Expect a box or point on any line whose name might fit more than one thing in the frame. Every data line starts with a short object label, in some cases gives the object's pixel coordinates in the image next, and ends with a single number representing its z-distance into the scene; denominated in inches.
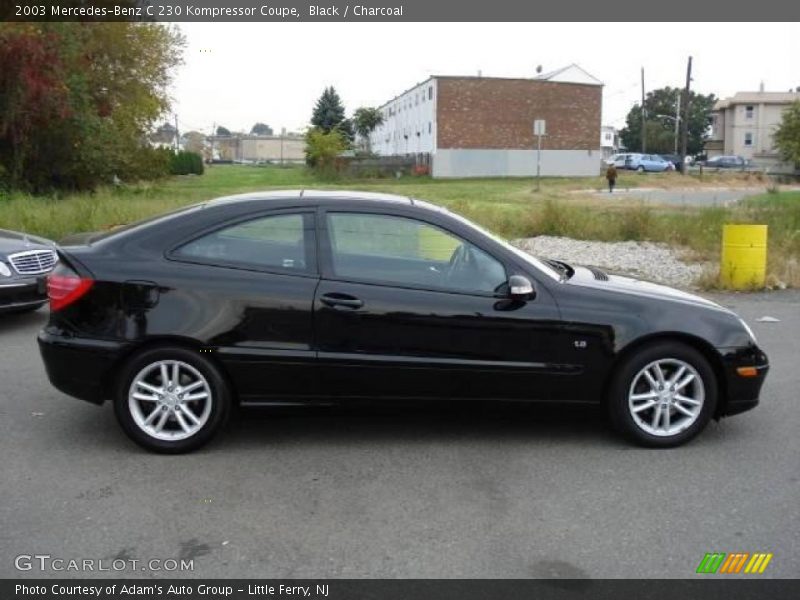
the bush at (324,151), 2487.7
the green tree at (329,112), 3580.2
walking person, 1600.6
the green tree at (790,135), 2271.2
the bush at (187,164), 2719.0
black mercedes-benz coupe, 190.1
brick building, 2667.3
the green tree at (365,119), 3720.5
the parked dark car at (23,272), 325.4
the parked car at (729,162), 2800.2
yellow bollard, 442.9
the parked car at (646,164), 2615.7
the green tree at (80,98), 1047.0
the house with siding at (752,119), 3491.6
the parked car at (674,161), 2756.9
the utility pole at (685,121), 2385.5
